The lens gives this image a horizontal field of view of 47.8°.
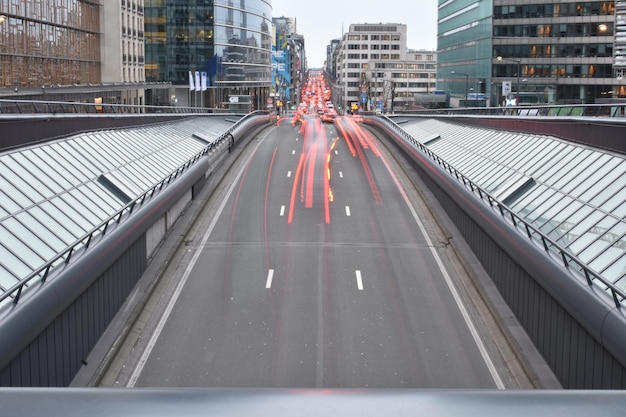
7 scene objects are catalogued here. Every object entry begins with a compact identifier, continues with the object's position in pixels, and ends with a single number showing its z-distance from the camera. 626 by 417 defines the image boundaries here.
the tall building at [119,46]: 95.88
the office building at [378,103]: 187.48
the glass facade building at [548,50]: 99.12
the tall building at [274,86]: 175.45
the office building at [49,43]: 66.94
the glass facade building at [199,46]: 125.25
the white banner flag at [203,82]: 108.64
